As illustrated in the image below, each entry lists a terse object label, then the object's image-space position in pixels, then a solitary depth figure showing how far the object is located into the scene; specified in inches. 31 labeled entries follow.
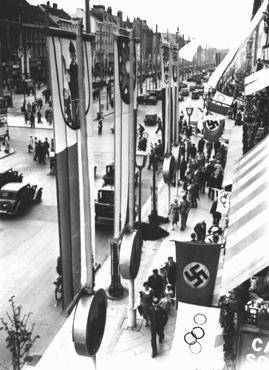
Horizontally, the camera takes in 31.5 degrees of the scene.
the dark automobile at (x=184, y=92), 2975.4
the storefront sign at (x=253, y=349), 264.2
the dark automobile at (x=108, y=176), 906.1
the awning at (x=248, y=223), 247.1
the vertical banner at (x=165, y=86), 657.0
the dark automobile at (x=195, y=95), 2760.8
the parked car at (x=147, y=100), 2458.2
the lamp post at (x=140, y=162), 618.2
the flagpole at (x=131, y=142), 363.6
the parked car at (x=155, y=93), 2585.6
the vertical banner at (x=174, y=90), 697.6
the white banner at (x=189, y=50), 901.8
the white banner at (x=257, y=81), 504.7
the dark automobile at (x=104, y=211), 751.7
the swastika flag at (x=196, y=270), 302.7
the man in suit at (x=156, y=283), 470.0
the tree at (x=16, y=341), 354.3
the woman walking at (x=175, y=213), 711.6
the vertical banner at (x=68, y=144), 253.0
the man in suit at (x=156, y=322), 412.2
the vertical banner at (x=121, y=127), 348.5
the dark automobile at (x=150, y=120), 1798.7
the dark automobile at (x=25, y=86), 2451.8
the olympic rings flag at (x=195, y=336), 288.8
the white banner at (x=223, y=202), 547.7
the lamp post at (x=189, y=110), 1007.0
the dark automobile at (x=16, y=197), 789.2
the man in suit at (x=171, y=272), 495.5
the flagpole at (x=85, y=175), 256.2
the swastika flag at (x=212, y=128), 805.9
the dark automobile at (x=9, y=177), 884.0
